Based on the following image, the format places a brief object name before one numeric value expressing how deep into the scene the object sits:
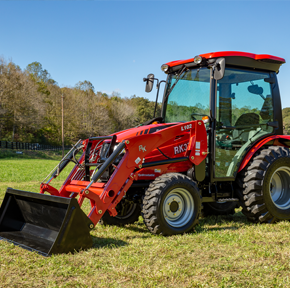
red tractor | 4.74
